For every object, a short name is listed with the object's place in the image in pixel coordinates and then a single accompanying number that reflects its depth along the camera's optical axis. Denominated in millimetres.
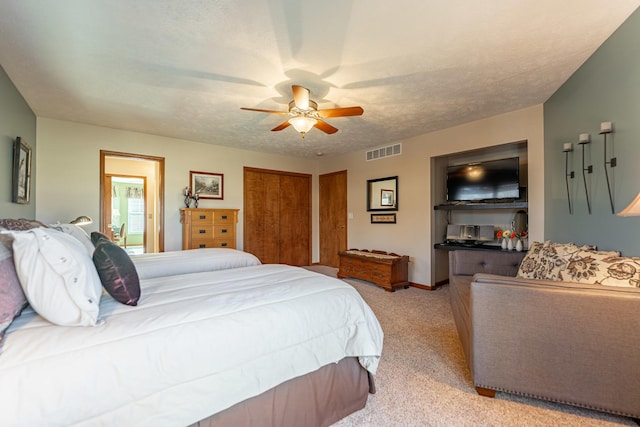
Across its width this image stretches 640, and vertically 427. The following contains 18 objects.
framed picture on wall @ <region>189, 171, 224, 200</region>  4723
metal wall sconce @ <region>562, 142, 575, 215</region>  2596
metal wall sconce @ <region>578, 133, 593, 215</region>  2285
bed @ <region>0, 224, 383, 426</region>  871
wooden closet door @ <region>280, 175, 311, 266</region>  5844
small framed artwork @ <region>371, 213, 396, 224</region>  4766
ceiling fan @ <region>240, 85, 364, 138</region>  2425
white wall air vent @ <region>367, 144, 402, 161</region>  4648
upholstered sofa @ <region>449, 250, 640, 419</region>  1426
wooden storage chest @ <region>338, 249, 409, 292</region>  4133
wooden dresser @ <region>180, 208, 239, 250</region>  4332
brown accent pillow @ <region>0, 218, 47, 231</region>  1465
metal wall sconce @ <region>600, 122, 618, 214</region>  2006
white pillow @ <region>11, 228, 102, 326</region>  995
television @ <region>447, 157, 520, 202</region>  3514
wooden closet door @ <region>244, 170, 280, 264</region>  5363
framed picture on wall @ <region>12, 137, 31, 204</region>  2734
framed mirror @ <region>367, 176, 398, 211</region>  4703
